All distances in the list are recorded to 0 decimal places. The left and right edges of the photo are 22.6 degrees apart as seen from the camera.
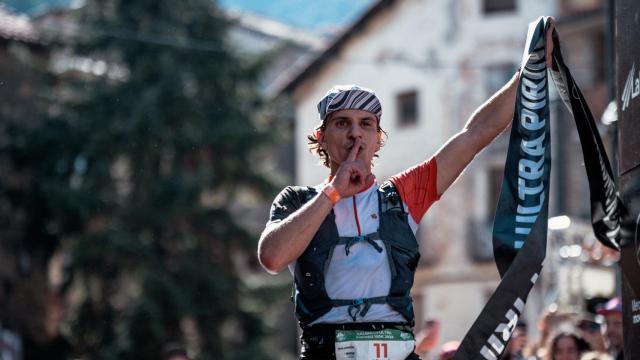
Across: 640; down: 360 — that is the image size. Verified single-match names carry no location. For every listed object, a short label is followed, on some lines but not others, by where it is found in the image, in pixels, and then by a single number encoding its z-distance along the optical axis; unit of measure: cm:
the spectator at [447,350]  1116
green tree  3412
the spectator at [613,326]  1173
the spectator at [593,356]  1117
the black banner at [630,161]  597
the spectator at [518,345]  1283
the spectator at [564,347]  1141
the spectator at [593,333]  1355
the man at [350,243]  584
